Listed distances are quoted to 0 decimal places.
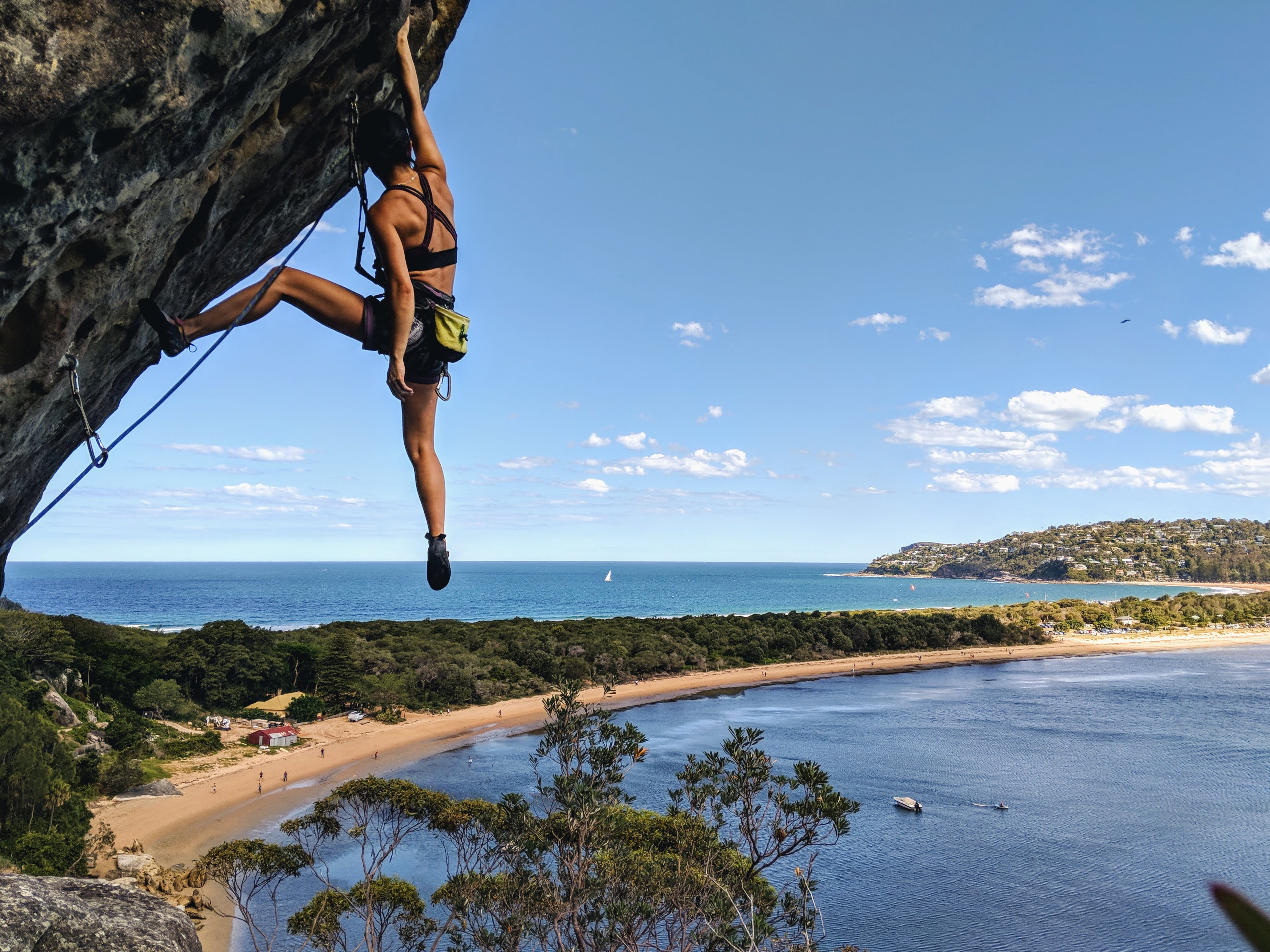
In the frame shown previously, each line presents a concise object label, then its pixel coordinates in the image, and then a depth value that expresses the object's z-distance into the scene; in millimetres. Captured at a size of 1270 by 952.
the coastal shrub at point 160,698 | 40219
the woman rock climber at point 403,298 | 3770
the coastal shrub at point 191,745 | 35875
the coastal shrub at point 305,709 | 44719
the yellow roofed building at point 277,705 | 45094
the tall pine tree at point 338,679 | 48250
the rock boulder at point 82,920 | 6418
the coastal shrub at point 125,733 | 34219
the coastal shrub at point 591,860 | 11766
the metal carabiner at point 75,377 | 4016
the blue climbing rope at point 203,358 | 3768
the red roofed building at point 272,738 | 39469
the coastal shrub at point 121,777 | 30938
